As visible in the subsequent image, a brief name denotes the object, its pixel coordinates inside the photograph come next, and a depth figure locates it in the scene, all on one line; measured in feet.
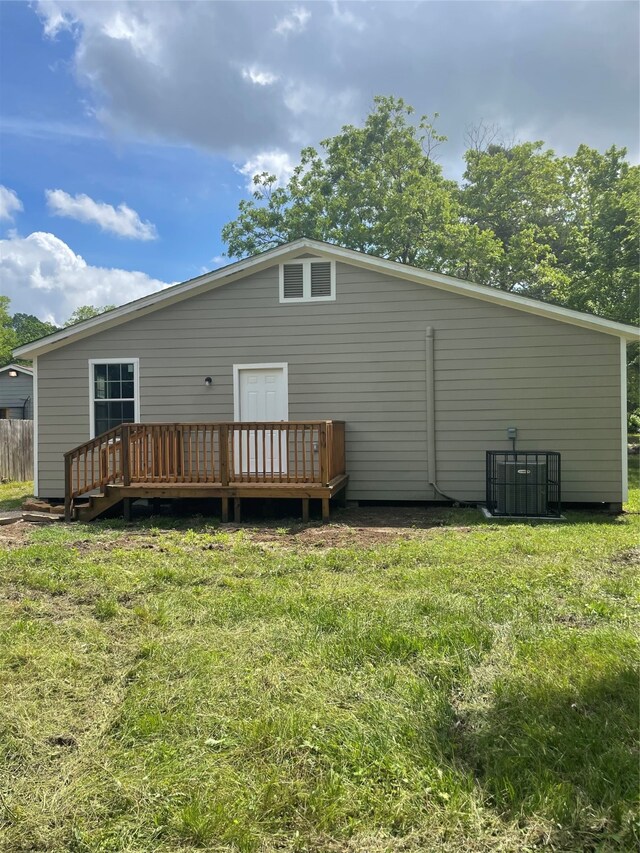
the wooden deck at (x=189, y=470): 23.61
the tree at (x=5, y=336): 113.91
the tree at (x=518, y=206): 73.15
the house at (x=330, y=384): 25.18
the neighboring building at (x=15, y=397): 67.82
